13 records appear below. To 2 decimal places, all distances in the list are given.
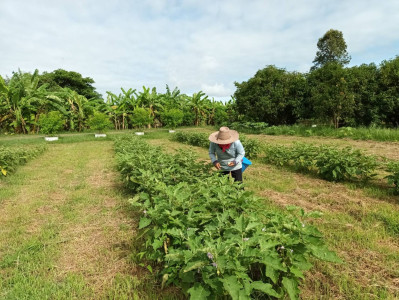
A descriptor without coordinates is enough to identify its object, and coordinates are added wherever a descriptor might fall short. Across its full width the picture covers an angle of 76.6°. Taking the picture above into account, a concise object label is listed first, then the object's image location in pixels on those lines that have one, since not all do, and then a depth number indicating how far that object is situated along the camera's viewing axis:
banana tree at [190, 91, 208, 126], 24.75
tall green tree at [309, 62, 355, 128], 13.20
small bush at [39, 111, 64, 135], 16.00
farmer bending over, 4.40
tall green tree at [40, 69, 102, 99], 29.69
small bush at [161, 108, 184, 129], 19.62
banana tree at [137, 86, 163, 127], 21.92
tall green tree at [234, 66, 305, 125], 16.84
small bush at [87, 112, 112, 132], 16.95
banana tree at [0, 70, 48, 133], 16.81
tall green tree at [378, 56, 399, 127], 12.56
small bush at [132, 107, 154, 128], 19.23
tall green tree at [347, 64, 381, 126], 13.18
